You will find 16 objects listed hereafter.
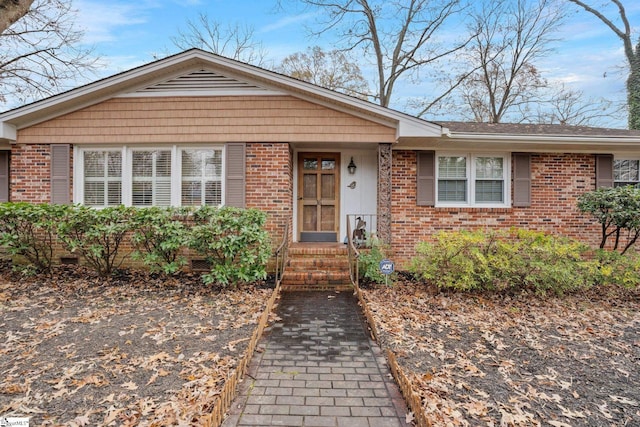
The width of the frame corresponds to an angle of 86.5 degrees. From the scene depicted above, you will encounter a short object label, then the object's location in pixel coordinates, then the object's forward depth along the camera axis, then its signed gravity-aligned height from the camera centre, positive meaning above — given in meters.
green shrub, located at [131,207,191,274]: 6.09 -0.44
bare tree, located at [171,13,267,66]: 17.42 +9.00
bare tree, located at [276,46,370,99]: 18.36 +7.86
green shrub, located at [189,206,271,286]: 5.90 -0.53
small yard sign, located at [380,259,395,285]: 5.89 -0.95
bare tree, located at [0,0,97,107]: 12.39 +5.91
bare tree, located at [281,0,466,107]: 16.94 +9.23
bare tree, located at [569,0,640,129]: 15.06 +8.36
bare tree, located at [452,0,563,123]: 17.22 +8.28
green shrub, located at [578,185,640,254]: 6.58 +0.14
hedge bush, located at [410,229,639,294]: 5.75 -0.91
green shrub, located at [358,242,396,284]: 6.52 -1.07
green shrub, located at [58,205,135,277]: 6.22 -0.31
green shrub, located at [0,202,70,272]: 6.30 -0.26
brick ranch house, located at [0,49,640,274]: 7.16 +1.34
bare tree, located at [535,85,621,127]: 17.95 +5.71
